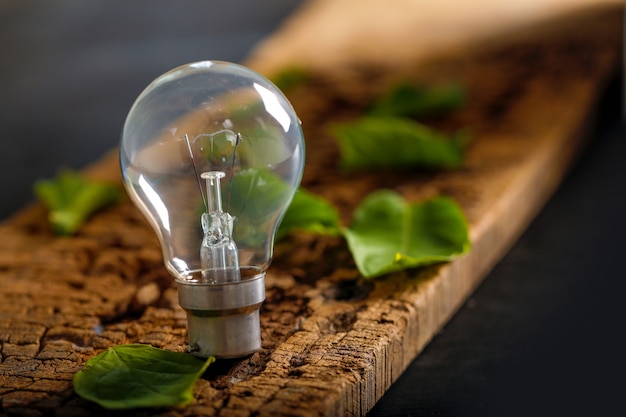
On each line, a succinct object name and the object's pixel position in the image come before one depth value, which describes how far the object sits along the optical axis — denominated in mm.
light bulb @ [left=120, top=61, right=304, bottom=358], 496
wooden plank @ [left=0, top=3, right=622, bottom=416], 474
